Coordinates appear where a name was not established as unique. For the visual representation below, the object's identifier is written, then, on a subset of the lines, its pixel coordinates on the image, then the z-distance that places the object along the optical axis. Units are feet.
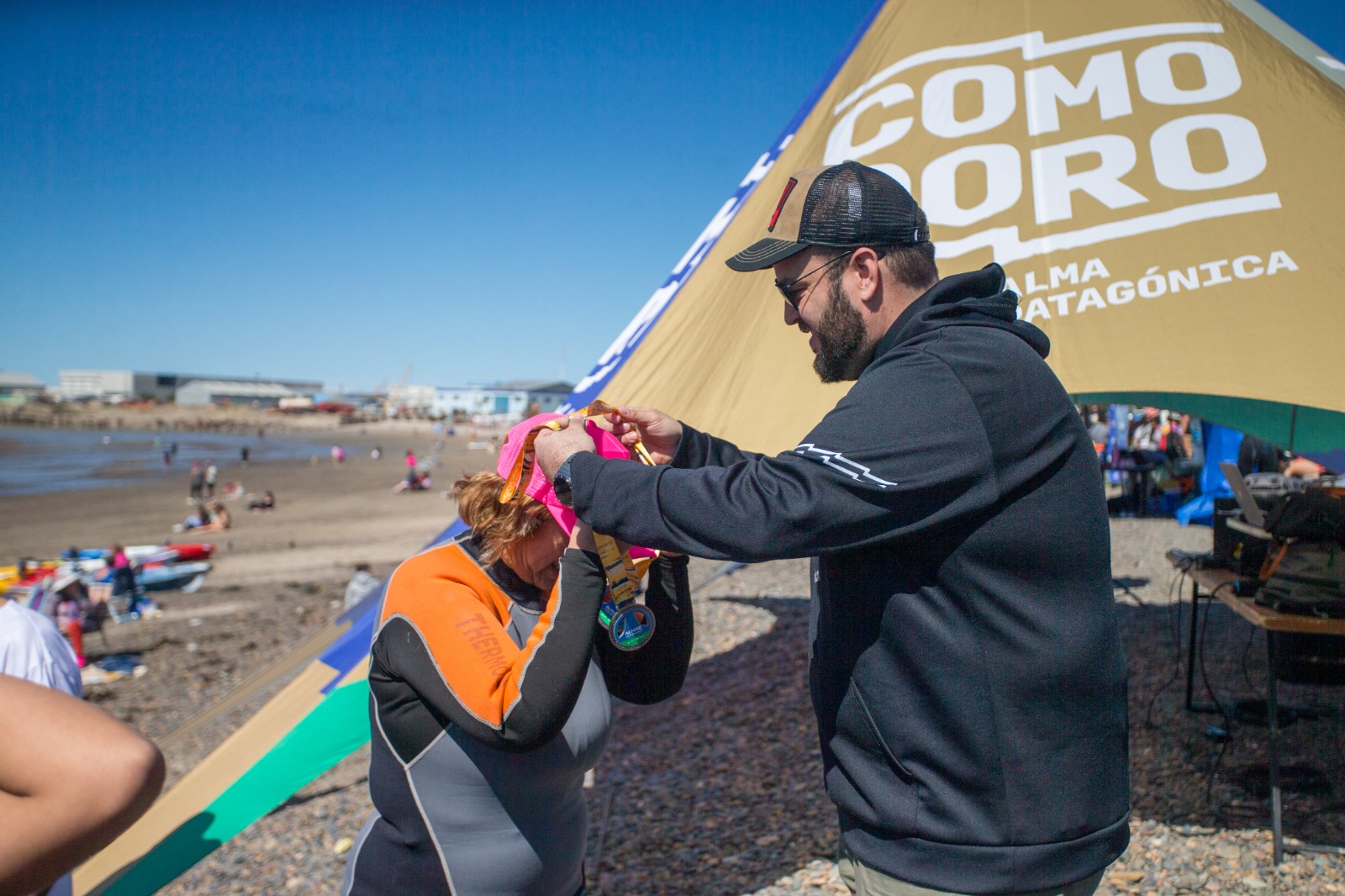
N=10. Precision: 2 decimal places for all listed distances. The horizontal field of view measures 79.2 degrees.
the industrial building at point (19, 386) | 437.21
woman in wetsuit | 5.87
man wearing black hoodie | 4.72
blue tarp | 38.88
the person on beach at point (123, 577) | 41.45
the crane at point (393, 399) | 405.35
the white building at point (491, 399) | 391.86
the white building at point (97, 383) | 495.41
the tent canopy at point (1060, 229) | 10.75
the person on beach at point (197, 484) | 88.84
